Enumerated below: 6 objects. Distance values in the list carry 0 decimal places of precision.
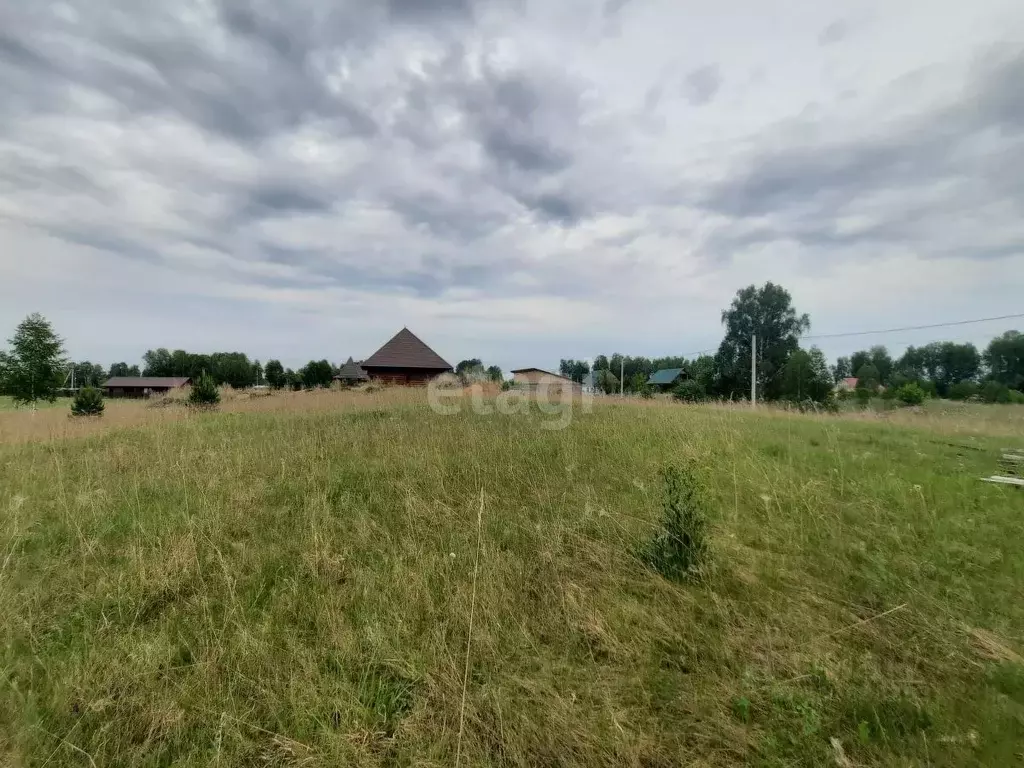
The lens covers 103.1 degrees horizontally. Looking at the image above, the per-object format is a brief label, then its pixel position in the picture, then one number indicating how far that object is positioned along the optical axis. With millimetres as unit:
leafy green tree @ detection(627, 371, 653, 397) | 41050
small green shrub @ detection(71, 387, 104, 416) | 12602
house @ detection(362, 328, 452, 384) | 19594
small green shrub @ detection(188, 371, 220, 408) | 12672
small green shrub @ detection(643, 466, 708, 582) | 2881
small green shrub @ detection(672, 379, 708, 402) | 35300
